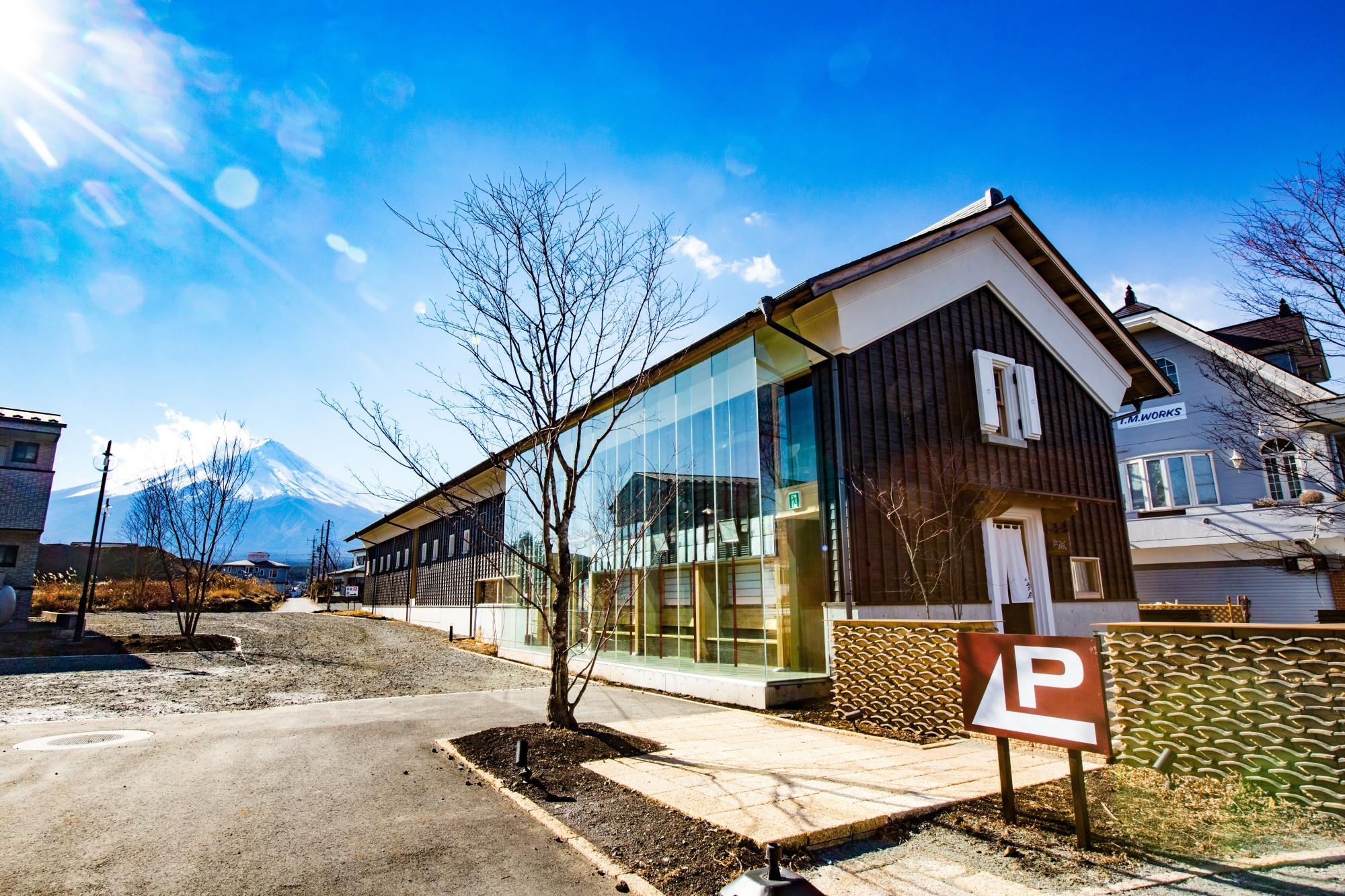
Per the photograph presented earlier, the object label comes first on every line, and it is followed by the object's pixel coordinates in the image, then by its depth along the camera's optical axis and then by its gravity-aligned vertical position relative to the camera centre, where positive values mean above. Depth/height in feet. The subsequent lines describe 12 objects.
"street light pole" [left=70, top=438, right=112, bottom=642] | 54.54 +3.49
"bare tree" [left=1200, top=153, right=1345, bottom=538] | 26.55 +9.60
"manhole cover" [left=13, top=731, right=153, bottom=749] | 21.36 -4.99
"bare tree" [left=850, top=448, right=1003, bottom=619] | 33.04 +3.42
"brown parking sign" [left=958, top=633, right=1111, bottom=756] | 12.02 -2.12
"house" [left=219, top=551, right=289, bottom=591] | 290.56 +8.28
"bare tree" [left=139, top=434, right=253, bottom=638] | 58.80 +7.03
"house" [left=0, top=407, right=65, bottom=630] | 70.28 +10.86
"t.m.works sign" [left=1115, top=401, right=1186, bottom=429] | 71.31 +17.68
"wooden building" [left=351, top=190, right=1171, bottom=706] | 32.17 +6.14
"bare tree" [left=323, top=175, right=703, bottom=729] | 21.89 +6.42
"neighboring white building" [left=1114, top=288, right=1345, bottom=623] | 60.03 +7.59
